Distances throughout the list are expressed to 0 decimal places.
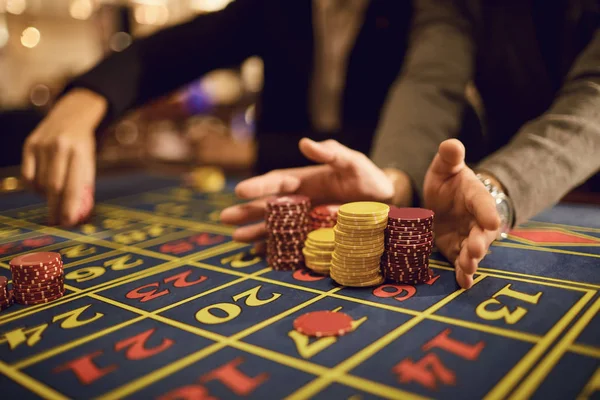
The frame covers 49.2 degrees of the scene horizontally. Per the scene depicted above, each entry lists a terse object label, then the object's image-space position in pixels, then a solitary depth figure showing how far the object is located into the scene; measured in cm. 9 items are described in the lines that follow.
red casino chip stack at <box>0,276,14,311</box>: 53
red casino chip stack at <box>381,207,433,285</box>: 55
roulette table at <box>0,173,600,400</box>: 40
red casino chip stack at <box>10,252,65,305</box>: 53
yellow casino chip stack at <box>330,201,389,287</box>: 55
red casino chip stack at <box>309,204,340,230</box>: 64
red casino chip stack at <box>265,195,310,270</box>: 61
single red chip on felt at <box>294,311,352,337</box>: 45
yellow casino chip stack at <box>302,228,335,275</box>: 58
